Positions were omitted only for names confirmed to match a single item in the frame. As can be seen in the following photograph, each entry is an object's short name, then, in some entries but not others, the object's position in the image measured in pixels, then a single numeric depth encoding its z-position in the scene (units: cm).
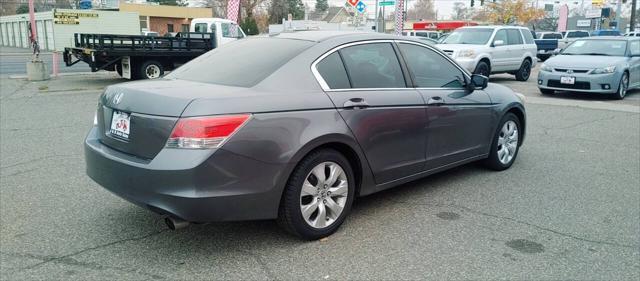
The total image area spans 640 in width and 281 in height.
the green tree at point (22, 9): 6581
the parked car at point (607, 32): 3163
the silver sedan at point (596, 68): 1205
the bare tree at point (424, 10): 12338
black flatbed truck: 1448
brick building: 5175
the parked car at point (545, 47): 2831
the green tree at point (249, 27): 4438
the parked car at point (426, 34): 3956
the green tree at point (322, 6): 11500
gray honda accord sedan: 323
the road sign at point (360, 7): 1929
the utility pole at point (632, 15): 3734
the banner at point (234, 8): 2683
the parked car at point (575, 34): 3662
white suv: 1487
